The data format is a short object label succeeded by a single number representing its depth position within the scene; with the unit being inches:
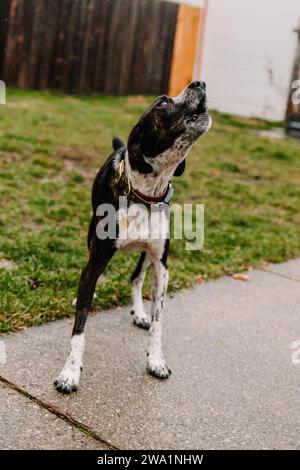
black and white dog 118.8
